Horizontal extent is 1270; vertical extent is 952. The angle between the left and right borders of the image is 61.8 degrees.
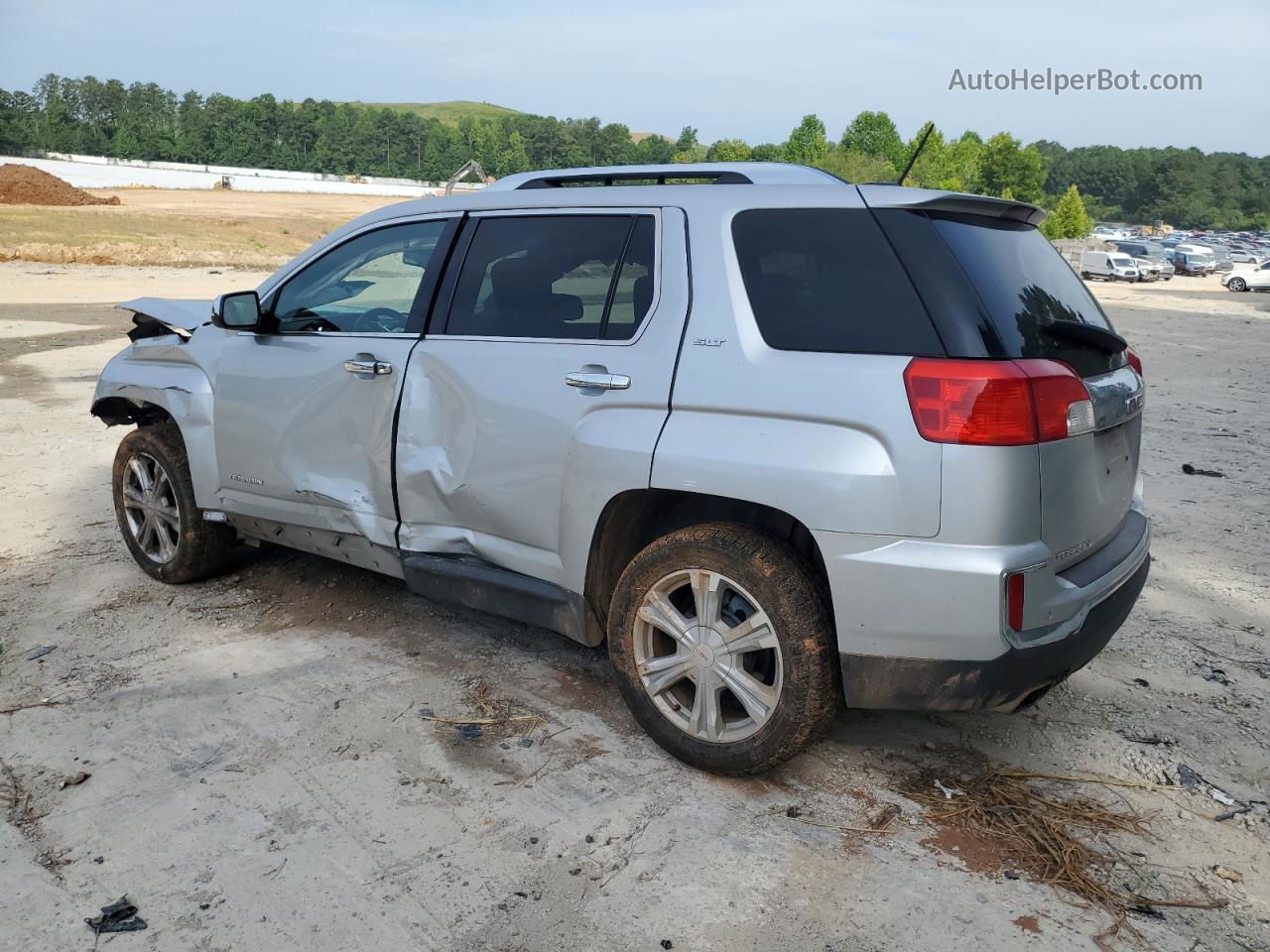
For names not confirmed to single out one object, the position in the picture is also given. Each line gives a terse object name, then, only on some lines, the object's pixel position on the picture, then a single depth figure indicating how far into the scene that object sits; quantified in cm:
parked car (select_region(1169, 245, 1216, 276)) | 6028
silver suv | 293
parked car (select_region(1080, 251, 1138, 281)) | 5116
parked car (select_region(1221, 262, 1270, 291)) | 4516
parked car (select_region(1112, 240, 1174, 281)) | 5441
